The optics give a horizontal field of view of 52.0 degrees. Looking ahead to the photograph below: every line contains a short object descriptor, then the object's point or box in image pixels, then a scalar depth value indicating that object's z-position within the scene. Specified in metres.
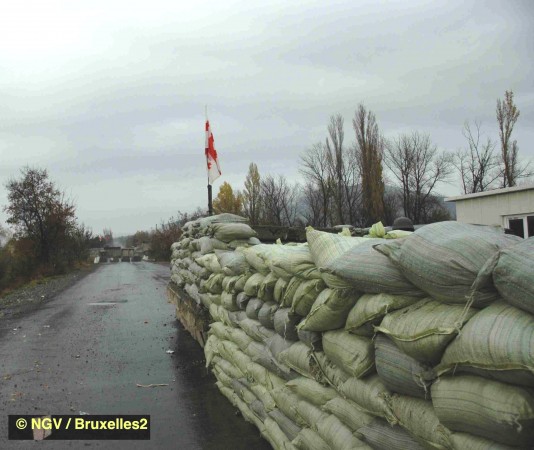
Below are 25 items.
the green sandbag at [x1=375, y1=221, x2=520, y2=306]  2.05
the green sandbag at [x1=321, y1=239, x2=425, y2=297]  2.43
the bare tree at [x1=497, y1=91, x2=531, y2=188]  29.08
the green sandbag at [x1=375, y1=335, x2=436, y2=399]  2.13
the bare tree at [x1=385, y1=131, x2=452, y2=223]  36.38
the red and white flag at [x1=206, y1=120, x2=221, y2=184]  12.52
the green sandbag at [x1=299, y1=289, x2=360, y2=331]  2.75
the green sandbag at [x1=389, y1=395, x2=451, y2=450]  2.02
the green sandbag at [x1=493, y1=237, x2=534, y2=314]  1.75
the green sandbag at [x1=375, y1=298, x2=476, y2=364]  1.99
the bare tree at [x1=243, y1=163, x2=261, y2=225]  43.17
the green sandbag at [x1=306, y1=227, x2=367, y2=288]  2.87
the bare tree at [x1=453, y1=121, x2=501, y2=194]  33.98
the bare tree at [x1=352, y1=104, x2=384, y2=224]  32.62
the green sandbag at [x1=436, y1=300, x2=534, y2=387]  1.68
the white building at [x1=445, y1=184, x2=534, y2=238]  11.71
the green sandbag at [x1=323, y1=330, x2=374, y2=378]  2.54
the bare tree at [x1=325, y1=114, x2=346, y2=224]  35.59
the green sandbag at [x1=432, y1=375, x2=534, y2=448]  1.70
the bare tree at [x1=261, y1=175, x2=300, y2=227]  42.03
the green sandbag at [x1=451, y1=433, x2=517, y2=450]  1.81
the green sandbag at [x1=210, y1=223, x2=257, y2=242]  7.51
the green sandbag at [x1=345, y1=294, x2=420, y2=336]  2.41
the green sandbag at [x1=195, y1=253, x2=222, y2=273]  6.27
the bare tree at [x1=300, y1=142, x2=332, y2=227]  36.81
